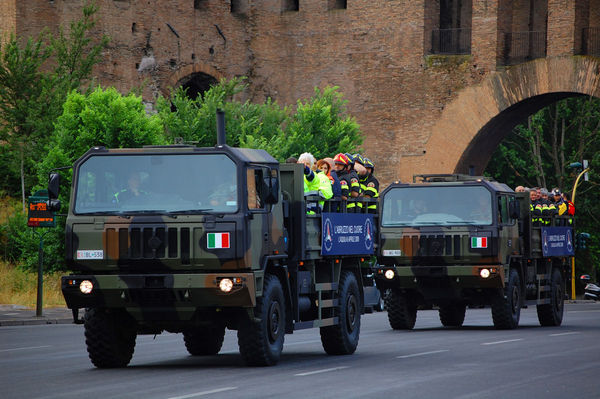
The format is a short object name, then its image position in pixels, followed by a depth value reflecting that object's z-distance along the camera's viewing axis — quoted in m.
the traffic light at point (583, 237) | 45.45
